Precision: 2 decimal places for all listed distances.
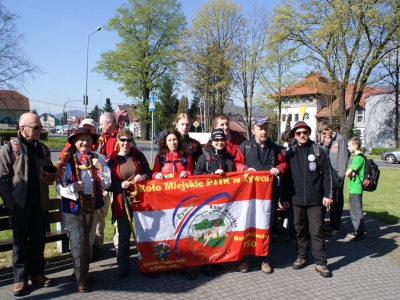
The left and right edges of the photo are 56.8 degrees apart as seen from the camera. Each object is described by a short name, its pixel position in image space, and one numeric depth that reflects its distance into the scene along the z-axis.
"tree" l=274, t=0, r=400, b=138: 24.94
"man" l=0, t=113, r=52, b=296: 4.12
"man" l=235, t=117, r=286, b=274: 5.07
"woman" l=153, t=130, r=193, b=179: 4.98
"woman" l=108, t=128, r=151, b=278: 4.66
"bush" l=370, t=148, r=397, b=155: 37.78
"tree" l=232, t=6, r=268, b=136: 33.50
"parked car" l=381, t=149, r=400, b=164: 27.41
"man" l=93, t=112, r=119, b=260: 5.39
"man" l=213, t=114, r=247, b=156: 5.54
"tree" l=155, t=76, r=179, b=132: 61.50
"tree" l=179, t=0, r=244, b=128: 34.91
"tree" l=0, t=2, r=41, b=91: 25.04
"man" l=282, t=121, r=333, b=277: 5.06
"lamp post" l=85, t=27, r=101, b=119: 36.53
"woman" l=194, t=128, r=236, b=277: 4.93
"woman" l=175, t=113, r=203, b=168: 5.29
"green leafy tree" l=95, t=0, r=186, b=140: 41.59
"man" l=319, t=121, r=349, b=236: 6.72
